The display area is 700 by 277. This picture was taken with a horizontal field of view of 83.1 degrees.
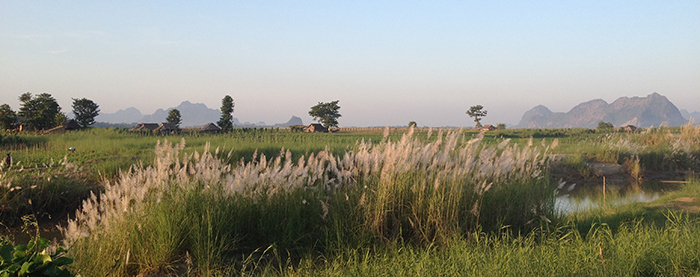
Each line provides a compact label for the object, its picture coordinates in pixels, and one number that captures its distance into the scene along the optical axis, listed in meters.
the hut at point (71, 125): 39.60
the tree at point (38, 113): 43.38
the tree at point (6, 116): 44.80
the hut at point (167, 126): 53.70
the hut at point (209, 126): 49.56
